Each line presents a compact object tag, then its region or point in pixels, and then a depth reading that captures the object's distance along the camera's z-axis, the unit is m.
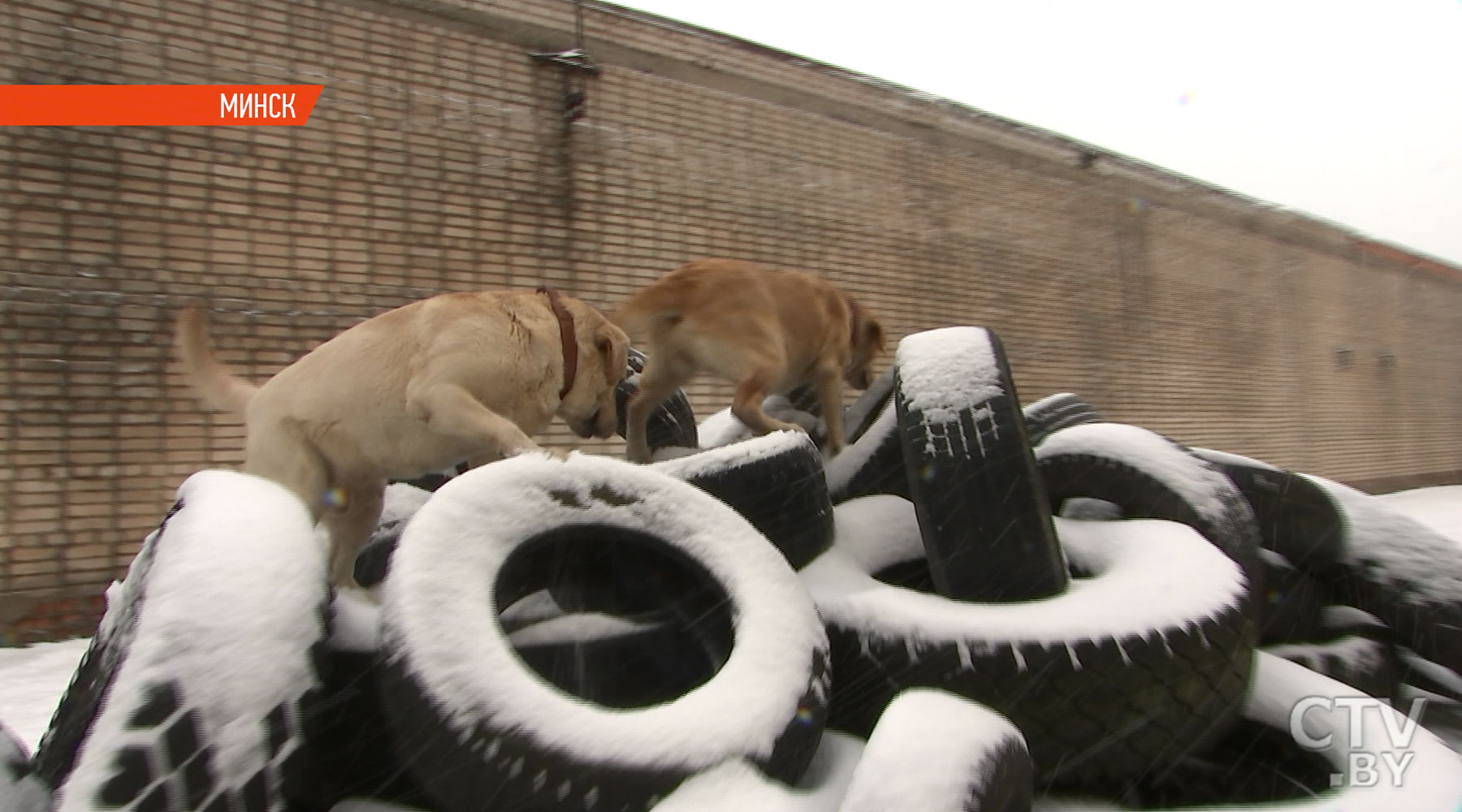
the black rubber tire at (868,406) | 3.45
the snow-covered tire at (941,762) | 1.19
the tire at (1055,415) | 3.13
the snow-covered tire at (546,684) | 1.28
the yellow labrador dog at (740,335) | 3.01
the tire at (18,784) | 1.43
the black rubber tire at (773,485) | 2.15
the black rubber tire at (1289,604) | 2.56
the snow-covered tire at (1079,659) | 1.73
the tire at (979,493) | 2.06
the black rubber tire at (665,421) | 3.38
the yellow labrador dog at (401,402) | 2.18
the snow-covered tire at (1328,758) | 1.57
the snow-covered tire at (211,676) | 1.15
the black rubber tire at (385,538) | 2.62
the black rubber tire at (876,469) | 2.81
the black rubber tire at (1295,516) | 2.68
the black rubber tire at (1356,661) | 2.30
